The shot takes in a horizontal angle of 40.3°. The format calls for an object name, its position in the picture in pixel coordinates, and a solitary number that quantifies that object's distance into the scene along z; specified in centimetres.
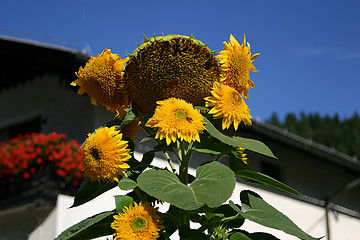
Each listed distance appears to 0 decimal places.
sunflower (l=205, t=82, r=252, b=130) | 161
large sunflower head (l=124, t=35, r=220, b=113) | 162
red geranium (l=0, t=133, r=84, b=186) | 607
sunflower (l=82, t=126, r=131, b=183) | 160
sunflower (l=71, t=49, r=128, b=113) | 169
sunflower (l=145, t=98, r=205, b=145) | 155
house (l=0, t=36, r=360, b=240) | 620
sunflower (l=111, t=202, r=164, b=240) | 150
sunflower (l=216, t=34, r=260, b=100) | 168
